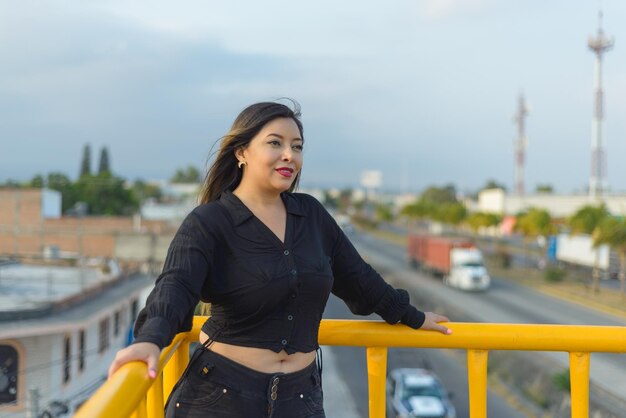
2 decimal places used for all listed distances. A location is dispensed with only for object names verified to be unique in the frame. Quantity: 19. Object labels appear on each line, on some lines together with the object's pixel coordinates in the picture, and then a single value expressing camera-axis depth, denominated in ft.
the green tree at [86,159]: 198.18
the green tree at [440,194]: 370.53
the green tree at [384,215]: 301.69
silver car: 54.60
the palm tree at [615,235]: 94.32
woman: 6.90
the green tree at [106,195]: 93.18
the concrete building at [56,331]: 19.52
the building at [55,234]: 65.41
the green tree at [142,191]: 140.38
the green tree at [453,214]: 183.11
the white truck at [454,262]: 111.86
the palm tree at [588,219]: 114.21
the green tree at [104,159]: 205.05
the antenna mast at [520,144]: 301.26
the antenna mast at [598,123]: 186.29
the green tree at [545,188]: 315.88
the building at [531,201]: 212.43
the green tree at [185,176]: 317.15
